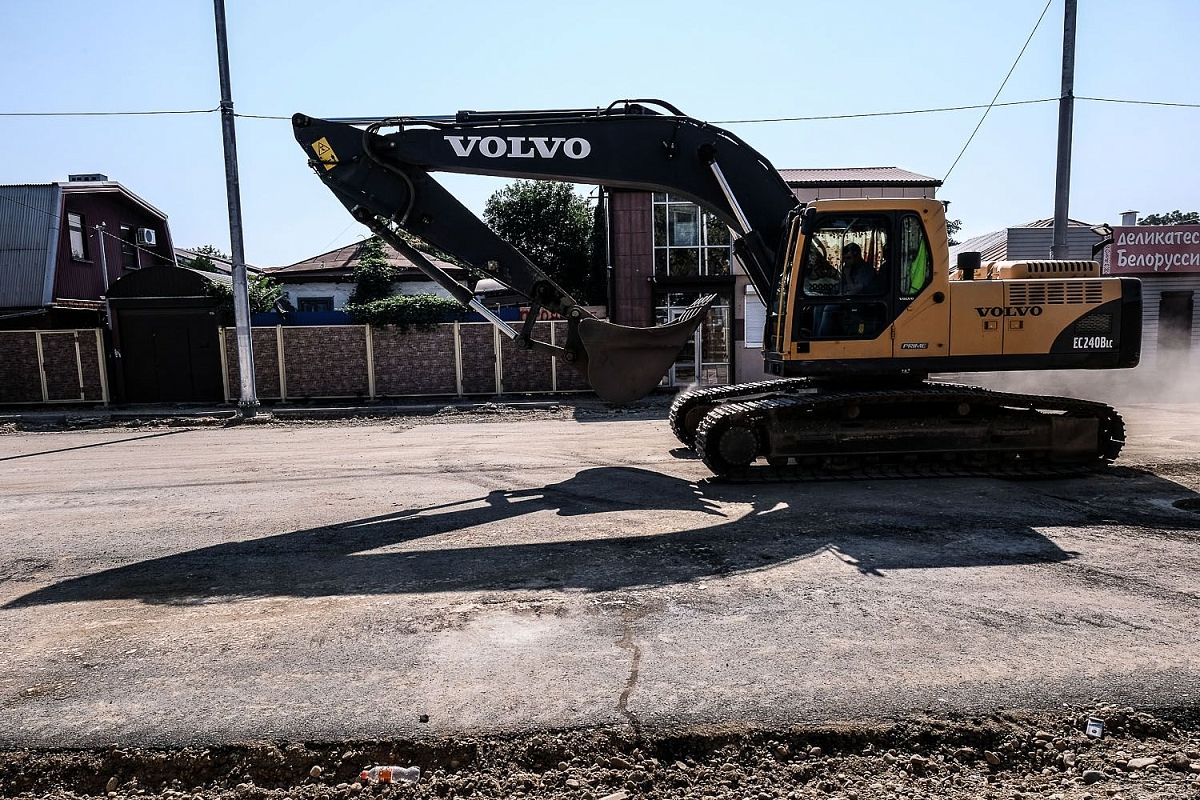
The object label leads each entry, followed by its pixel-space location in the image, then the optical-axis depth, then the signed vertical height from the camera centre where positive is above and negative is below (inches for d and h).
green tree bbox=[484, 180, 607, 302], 1464.1 +214.3
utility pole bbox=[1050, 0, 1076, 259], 612.4 +159.0
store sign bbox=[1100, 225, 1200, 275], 782.5 +75.5
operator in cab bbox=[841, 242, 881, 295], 332.2 +24.2
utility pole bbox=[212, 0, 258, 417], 666.8 +83.4
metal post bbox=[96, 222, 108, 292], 1069.8 +140.6
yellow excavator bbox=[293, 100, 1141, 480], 331.9 +13.2
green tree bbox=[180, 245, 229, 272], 1379.4 +146.6
